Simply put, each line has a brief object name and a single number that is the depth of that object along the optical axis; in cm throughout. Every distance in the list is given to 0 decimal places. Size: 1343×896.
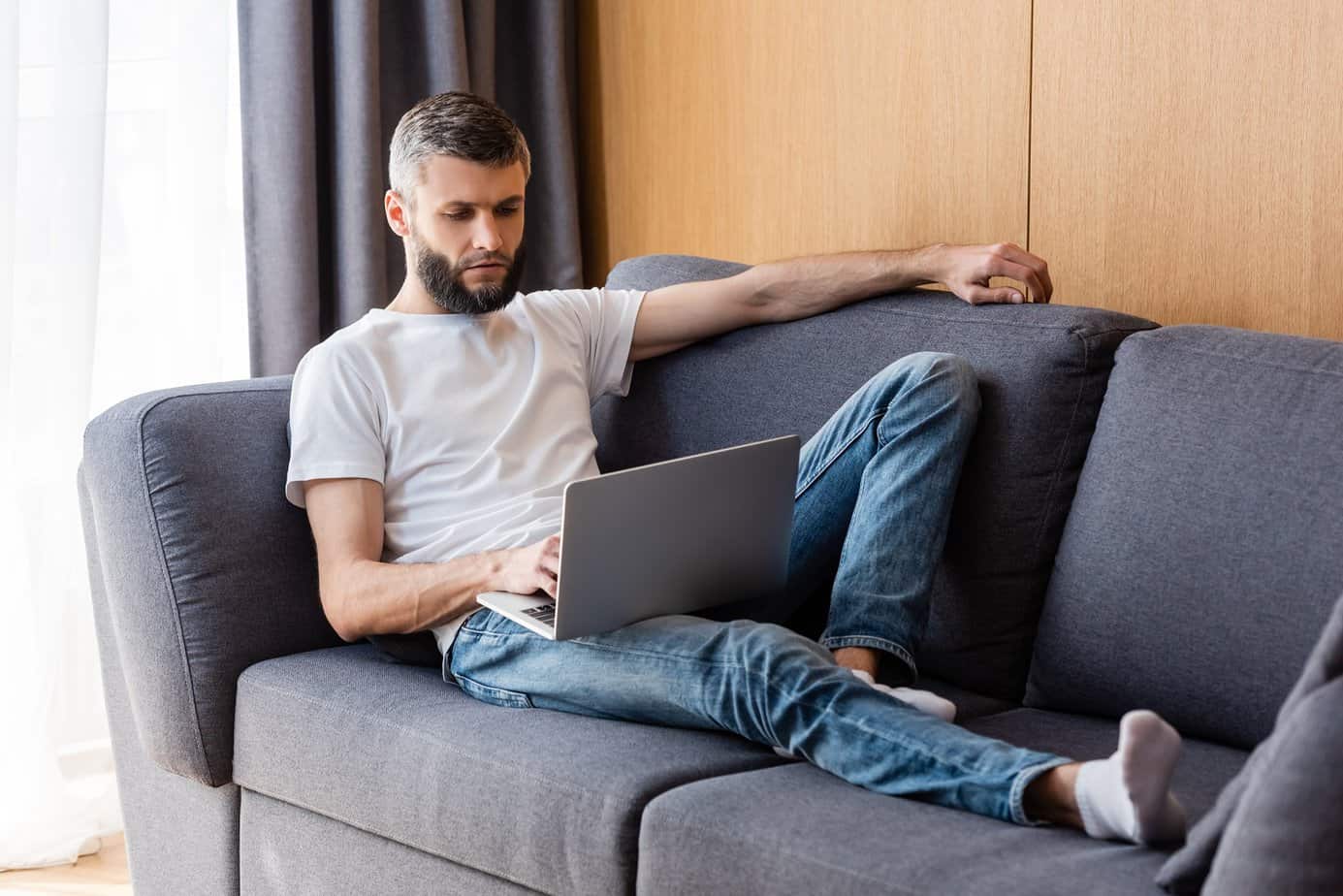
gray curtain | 401
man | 294
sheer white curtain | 384
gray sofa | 282
